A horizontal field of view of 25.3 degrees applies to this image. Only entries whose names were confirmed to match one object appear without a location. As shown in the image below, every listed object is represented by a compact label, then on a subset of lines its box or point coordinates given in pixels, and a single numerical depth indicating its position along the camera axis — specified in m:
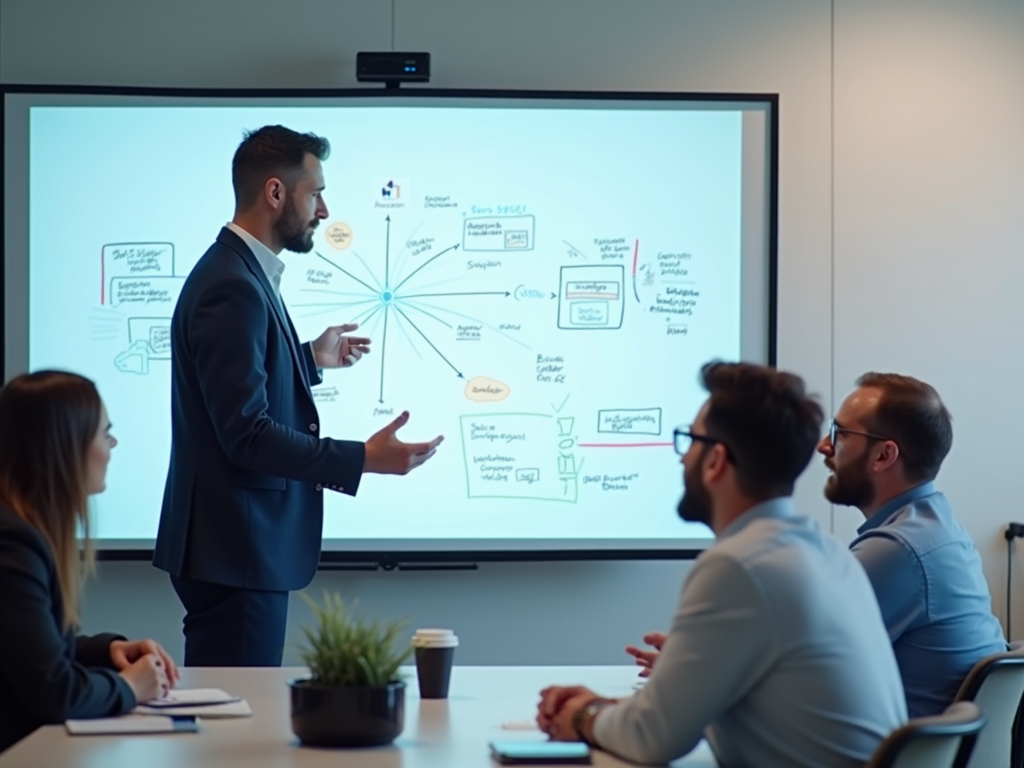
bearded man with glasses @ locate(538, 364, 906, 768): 3.05
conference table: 3.08
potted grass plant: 3.15
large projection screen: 5.28
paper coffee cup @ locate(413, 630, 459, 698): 3.48
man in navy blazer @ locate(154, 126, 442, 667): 4.04
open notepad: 3.34
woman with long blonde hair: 3.20
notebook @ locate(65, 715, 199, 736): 3.21
